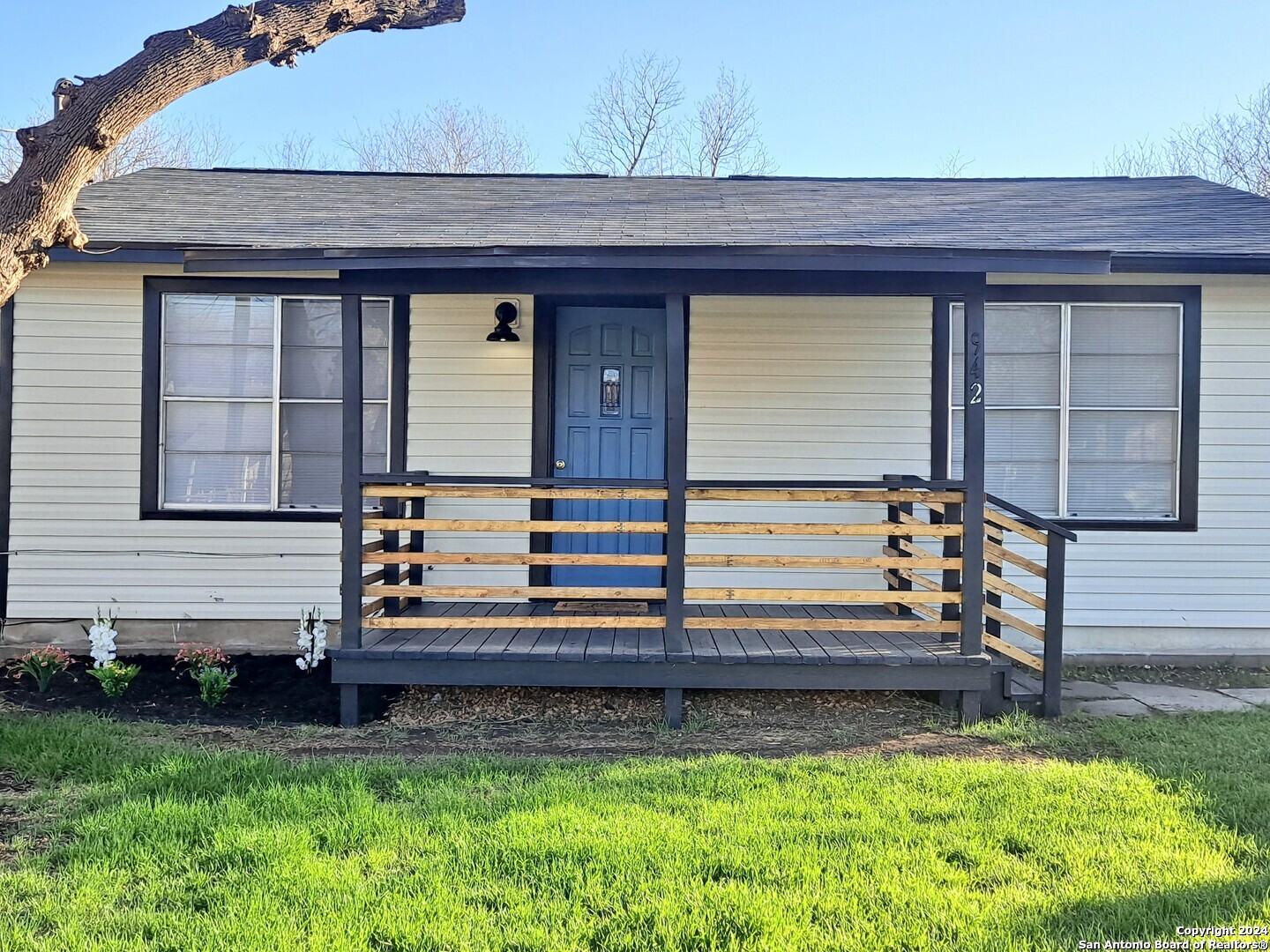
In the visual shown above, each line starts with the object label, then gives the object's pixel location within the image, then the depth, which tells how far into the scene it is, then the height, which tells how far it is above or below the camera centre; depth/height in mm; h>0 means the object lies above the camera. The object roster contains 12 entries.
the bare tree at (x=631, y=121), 19938 +7509
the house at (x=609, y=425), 5762 +159
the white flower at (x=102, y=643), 5082 -1170
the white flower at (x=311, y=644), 5211 -1193
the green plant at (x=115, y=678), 4766 -1283
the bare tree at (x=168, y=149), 18156 +6886
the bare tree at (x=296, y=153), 22562 +7529
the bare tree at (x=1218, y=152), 19969 +7248
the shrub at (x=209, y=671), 4750 -1290
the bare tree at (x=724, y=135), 20203 +7265
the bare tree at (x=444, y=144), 21500 +7515
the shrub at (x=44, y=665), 4934 -1272
